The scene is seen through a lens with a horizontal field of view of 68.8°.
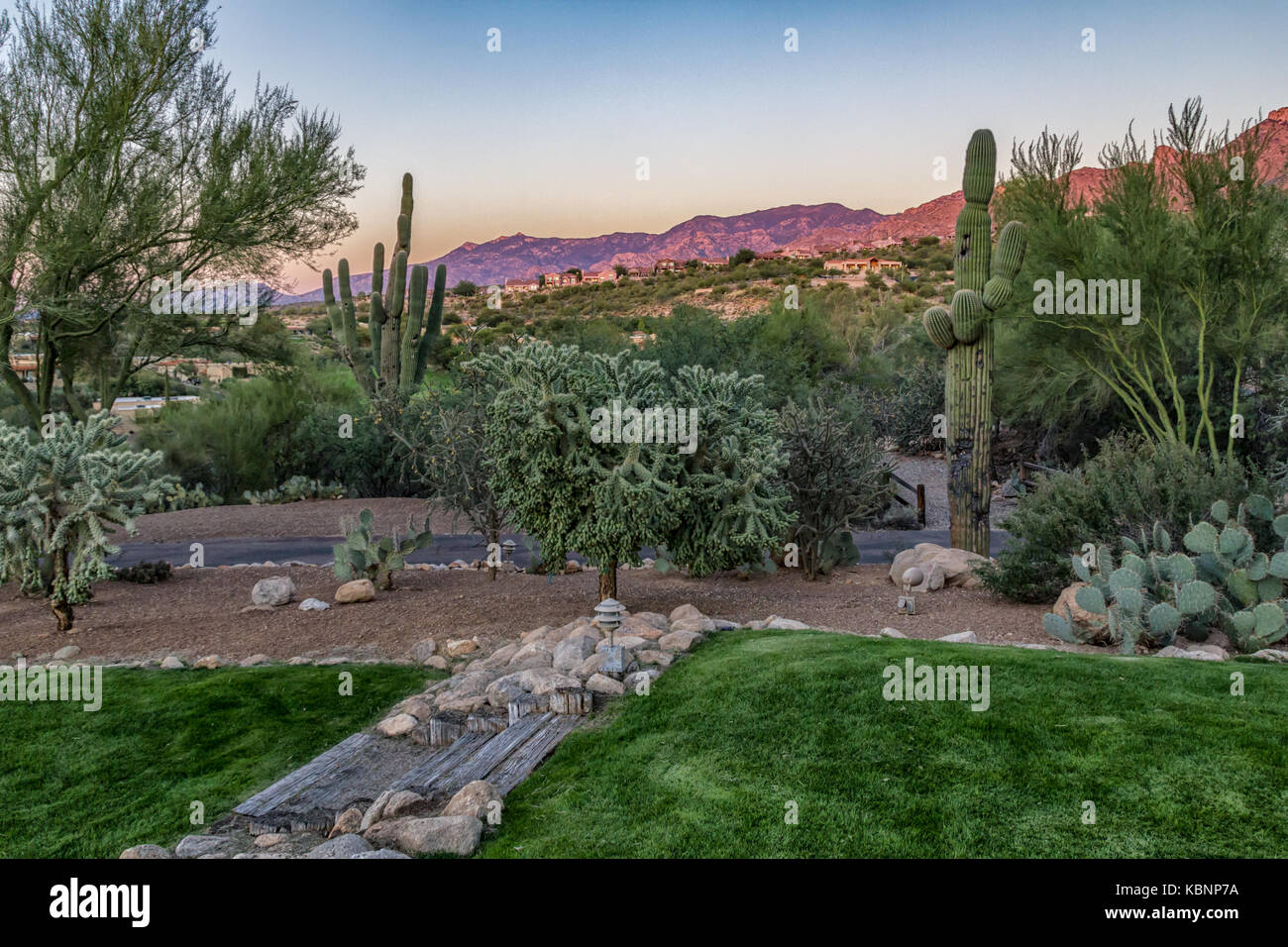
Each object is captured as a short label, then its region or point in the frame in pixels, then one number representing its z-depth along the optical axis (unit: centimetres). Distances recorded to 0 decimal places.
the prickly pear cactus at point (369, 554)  987
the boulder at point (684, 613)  820
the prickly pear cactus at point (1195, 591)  717
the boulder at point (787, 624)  788
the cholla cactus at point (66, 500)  830
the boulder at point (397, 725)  589
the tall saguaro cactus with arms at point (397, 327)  2245
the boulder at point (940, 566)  1000
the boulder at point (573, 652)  674
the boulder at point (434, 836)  406
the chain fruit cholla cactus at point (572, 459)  790
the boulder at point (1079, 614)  782
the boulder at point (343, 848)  403
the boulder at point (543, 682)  605
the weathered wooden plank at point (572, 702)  585
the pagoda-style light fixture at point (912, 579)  990
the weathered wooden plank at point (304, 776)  475
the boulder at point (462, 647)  780
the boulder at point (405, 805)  445
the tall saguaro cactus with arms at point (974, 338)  1101
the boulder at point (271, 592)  948
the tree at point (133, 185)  1369
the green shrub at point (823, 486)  1040
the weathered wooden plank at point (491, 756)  481
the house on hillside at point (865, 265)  5475
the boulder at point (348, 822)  446
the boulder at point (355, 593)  953
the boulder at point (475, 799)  436
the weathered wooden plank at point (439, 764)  482
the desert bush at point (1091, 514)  924
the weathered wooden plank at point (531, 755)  483
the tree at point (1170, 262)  1329
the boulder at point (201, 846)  437
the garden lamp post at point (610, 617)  657
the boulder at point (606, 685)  615
